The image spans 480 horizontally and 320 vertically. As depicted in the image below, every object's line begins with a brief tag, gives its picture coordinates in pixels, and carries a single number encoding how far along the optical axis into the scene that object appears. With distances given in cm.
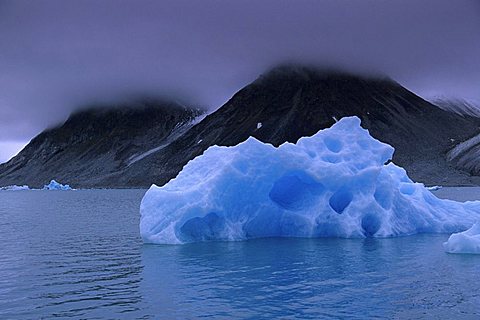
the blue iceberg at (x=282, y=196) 2536
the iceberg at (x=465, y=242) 2155
